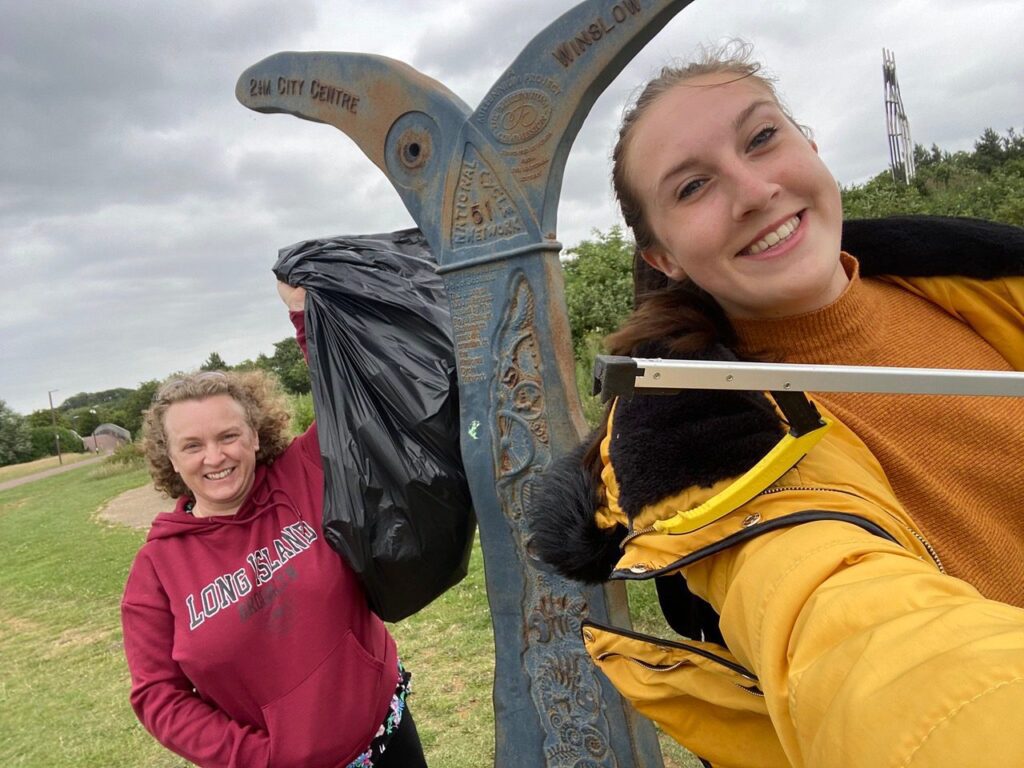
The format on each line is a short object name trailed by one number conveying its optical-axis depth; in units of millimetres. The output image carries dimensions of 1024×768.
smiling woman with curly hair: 1962
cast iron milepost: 1994
